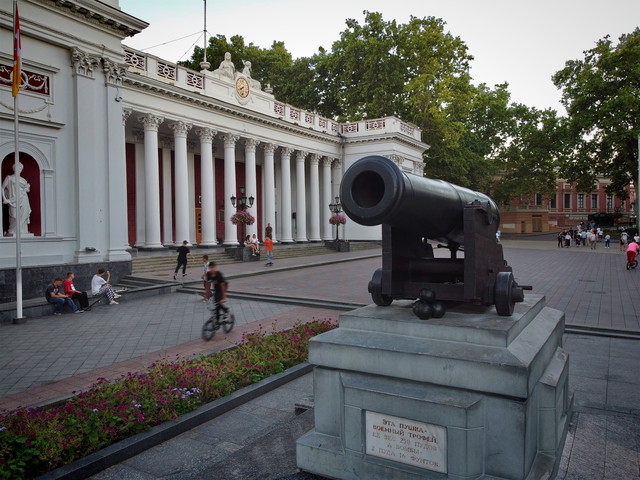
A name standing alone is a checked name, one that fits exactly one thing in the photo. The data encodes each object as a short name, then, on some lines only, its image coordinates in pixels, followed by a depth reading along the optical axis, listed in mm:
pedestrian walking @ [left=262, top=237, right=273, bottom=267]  22922
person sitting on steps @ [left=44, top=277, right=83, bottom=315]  12008
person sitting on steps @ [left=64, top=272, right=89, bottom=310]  12344
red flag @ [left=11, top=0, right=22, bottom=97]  11633
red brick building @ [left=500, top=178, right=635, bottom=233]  66562
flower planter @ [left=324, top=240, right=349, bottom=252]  32969
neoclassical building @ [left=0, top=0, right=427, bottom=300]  15391
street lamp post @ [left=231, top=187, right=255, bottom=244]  25109
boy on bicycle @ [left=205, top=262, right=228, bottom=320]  9045
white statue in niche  14920
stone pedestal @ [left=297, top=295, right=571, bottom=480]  2834
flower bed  3844
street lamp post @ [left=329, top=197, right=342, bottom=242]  30656
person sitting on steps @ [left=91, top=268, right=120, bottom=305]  13141
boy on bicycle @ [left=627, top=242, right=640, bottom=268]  20359
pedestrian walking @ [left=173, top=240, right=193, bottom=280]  17750
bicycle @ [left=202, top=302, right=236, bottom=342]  8641
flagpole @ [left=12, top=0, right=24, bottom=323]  11547
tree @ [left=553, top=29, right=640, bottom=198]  37781
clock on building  28719
